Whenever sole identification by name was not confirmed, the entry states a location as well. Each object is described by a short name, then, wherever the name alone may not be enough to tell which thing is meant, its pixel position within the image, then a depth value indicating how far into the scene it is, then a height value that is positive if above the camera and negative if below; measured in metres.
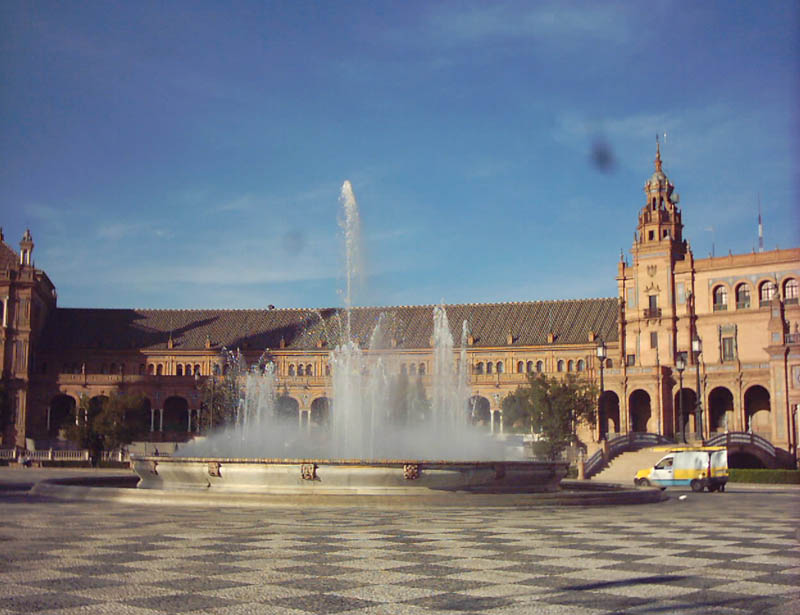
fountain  23.27 -0.77
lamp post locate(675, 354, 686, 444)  46.34 +3.40
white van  39.69 -1.54
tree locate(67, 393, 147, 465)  65.25 +0.21
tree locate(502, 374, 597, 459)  62.12 +1.68
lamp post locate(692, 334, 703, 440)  44.81 +3.95
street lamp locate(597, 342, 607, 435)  46.51 +3.99
